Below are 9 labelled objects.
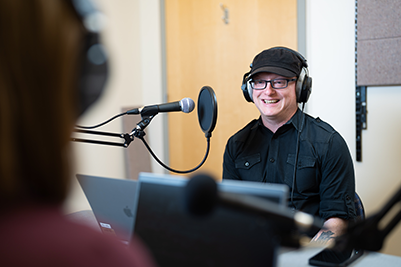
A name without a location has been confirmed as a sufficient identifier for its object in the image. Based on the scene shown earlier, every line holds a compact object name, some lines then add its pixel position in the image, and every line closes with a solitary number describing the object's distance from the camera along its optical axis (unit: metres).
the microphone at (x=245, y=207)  0.36
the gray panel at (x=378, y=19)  1.97
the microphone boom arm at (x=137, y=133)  1.06
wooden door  2.54
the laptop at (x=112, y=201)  0.93
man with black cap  1.40
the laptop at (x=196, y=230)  0.58
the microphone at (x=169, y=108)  1.07
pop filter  1.07
